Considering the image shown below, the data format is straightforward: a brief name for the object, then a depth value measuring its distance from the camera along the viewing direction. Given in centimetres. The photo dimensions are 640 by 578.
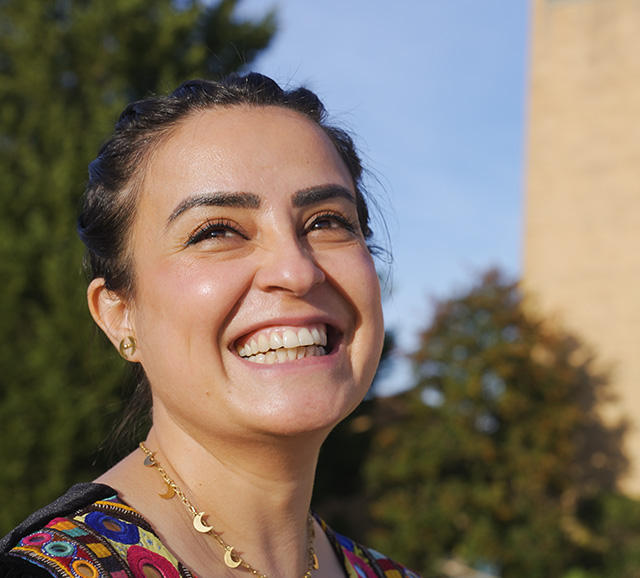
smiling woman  139
